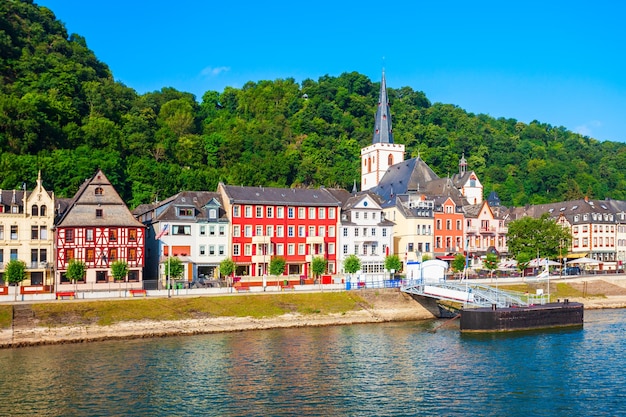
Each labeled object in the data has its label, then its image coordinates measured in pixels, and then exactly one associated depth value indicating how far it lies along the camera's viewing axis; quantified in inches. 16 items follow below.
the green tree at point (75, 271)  2400.3
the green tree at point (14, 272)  2352.4
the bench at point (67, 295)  2148.1
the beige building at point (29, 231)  2536.9
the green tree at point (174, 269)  2546.8
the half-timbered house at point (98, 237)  2541.8
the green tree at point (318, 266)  2810.0
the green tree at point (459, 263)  3122.5
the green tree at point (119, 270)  2482.8
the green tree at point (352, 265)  2878.9
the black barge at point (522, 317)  2162.9
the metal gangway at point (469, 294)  2346.2
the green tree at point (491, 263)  3125.0
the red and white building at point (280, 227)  2984.7
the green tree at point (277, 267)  2741.1
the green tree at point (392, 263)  2989.7
